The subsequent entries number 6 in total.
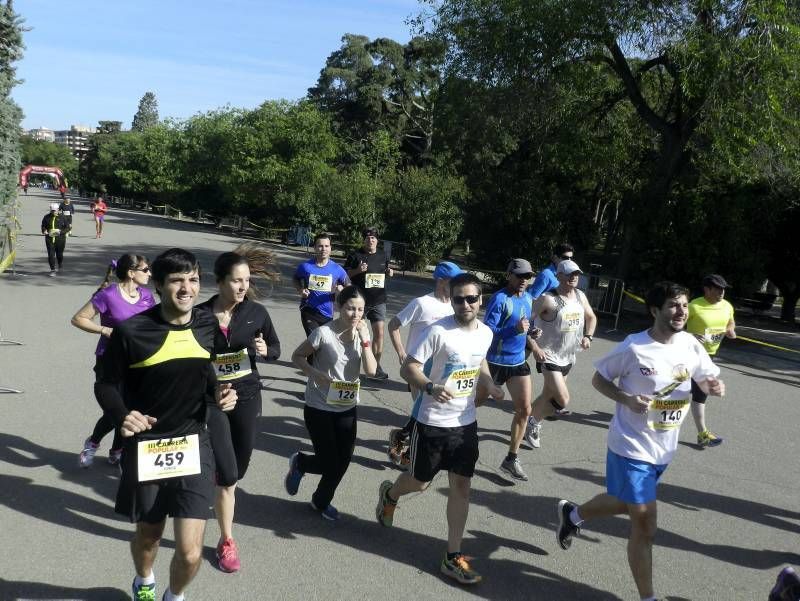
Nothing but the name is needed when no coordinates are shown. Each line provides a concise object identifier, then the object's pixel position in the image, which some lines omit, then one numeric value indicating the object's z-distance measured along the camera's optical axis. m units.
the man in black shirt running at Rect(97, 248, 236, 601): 3.57
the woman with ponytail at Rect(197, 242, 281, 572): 4.59
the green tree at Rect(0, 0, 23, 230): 17.61
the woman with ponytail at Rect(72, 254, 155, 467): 5.78
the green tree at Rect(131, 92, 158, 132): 161.75
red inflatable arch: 73.44
